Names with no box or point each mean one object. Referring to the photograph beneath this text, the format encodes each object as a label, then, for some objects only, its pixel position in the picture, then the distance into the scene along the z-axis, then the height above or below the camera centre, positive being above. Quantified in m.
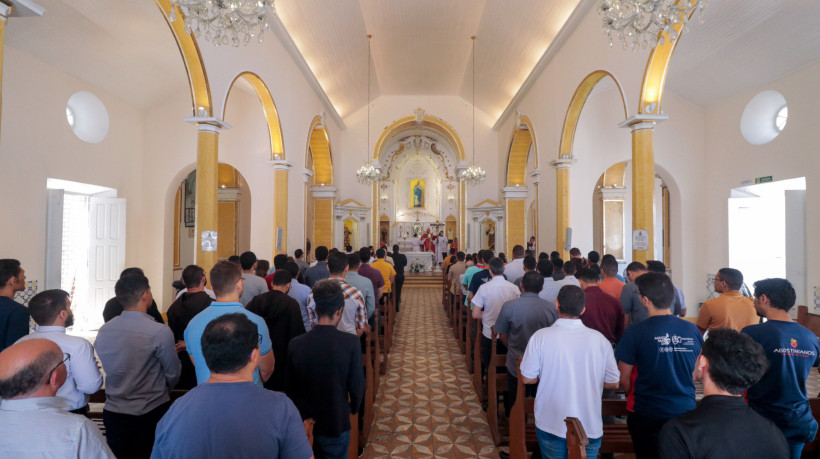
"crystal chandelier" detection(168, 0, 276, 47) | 4.43 +2.30
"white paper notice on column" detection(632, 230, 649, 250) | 7.00 +0.01
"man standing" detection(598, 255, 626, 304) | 4.71 -0.43
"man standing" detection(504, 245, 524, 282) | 6.86 -0.43
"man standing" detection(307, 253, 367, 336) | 4.03 -0.64
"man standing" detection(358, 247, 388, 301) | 6.48 -0.49
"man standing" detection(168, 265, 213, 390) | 3.52 -0.57
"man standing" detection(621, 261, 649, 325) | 4.37 -0.63
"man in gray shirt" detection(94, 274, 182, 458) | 2.60 -0.77
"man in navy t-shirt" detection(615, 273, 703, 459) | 2.48 -0.71
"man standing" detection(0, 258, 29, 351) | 3.09 -0.48
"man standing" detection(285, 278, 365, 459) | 2.48 -0.74
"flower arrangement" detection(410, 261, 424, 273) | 17.33 -1.05
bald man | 1.45 -0.58
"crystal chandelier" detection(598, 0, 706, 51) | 4.42 +2.28
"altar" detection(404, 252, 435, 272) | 17.97 -0.79
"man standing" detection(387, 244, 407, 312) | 10.81 -0.60
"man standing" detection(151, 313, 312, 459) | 1.50 -0.60
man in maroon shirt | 3.98 -0.67
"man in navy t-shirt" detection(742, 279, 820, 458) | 2.39 -0.76
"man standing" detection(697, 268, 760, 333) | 3.62 -0.56
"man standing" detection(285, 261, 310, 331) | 4.75 -0.58
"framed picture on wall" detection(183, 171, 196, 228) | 12.45 +1.05
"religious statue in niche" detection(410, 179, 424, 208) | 22.17 +2.38
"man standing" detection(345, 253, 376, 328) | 4.83 -0.51
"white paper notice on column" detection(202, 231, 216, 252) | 6.81 -0.03
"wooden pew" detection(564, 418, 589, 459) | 1.98 -0.91
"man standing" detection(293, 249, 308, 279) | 7.90 -0.42
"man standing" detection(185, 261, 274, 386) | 2.64 -0.44
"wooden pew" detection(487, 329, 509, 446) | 4.18 -1.40
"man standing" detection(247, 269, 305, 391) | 3.79 -0.64
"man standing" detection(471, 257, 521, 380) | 4.76 -0.61
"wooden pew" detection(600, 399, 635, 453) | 2.97 -1.32
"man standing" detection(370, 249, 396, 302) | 7.91 -0.55
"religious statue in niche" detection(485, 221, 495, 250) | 18.53 +0.22
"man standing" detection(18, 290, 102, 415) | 2.39 -0.58
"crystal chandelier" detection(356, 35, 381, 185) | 14.99 +2.20
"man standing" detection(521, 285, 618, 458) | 2.58 -0.76
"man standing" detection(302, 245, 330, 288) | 6.02 -0.42
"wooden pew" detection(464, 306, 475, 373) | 6.20 -1.41
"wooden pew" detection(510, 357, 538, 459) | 3.00 -1.32
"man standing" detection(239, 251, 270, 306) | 4.84 -0.47
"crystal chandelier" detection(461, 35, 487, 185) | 15.13 +2.18
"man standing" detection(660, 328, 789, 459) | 1.55 -0.63
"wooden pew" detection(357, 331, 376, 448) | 4.08 -1.56
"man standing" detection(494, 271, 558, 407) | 3.65 -0.64
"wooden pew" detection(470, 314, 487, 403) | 5.09 -1.58
